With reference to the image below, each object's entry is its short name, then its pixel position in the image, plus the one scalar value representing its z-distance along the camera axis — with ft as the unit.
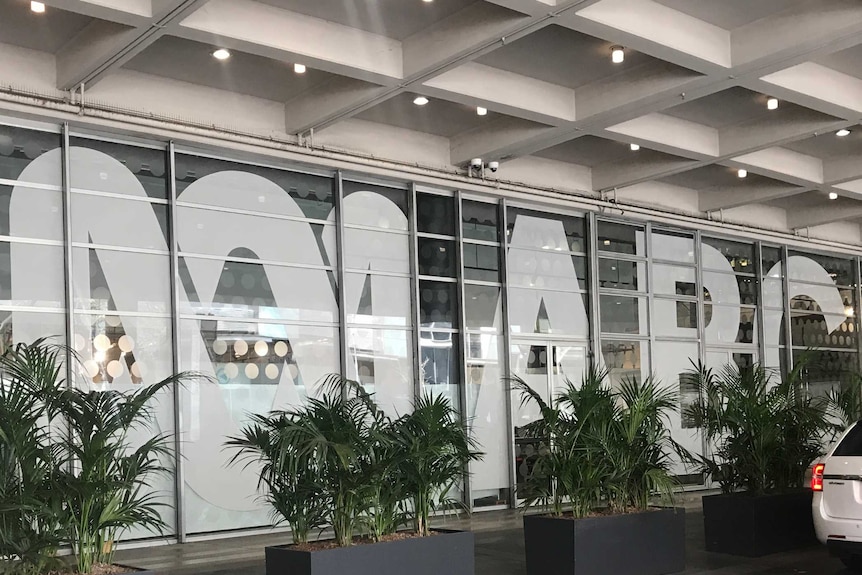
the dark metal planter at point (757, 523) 26.45
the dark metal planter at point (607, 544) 21.99
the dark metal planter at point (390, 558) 17.92
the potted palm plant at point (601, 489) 22.29
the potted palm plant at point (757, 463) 26.71
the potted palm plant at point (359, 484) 18.52
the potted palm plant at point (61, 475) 15.35
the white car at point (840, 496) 21.70
